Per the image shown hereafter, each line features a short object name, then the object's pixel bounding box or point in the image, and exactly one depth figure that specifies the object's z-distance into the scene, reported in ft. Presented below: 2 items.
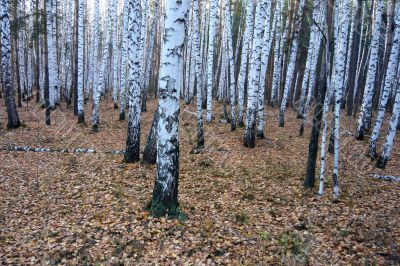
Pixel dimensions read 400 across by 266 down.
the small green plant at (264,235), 18.56
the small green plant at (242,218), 20.56
